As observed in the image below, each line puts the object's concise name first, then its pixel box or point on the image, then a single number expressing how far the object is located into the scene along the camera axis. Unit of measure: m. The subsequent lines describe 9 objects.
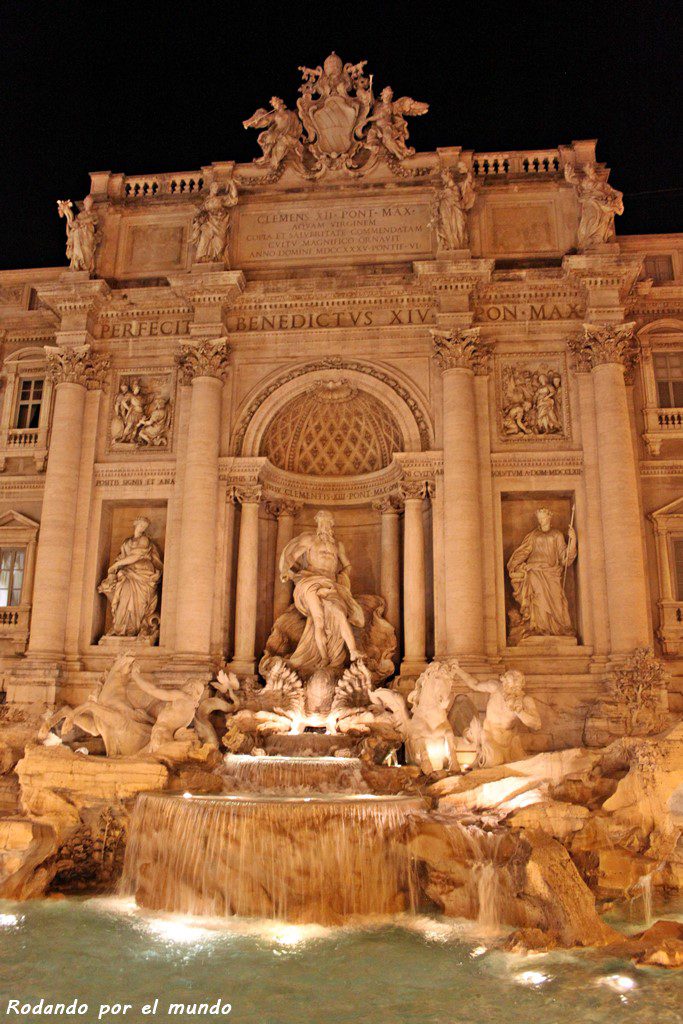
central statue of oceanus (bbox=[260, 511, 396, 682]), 17.48
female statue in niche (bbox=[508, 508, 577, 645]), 17.58
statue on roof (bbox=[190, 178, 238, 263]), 19.59
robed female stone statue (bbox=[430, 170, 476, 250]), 18.95
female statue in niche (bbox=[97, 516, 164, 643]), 18.59
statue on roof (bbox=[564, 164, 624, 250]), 18.89
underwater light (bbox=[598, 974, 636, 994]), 8.19
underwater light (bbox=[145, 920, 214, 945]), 9.69
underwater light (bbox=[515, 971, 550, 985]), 8.39
